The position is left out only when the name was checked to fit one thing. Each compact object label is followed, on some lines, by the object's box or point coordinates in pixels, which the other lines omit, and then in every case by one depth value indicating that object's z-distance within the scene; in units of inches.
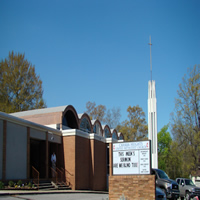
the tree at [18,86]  1900.8
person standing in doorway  1000.9
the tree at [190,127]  1508.6
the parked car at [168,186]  774.5
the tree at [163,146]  2312.7
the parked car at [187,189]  947.3
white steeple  1830.7
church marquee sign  567.4
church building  813.9
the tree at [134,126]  2282.2
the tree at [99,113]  2532.0
